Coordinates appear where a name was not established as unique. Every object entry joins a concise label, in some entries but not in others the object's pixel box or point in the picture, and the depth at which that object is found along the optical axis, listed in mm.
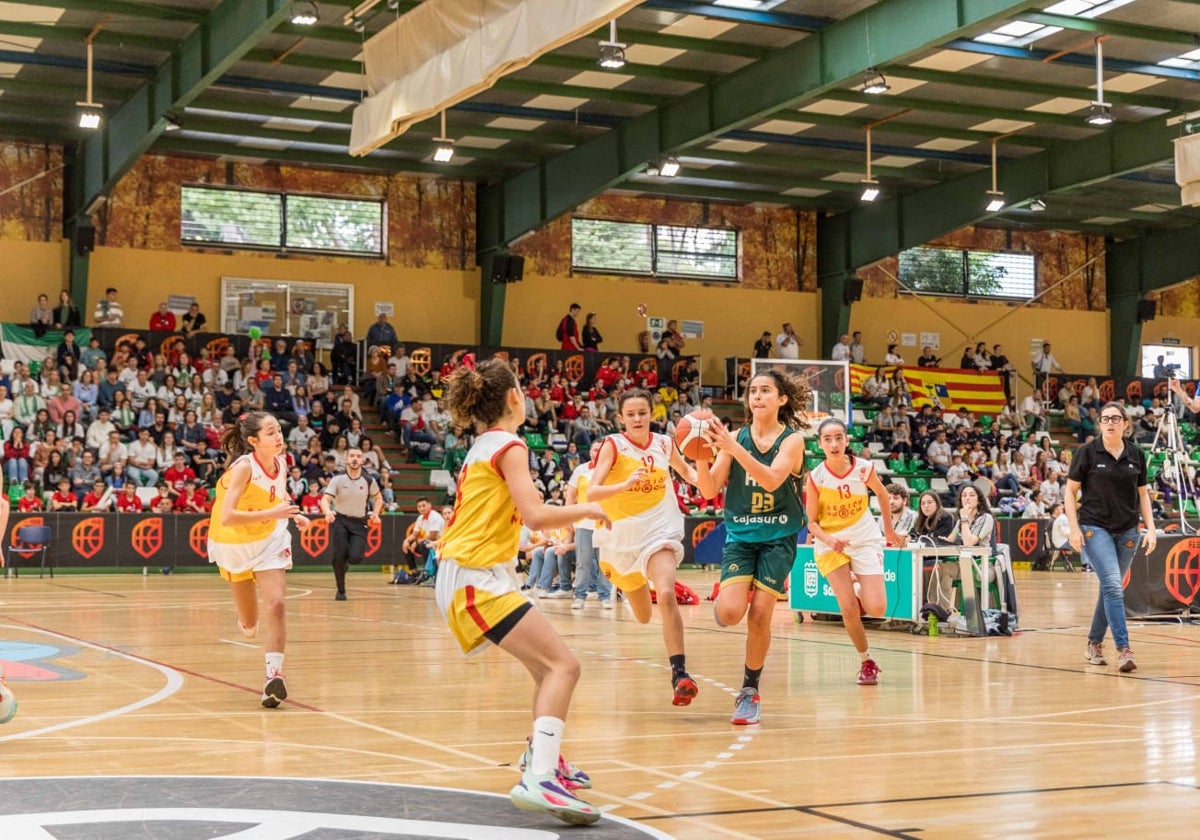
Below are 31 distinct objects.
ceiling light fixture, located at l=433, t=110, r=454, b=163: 22469
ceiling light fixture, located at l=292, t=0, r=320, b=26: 17766
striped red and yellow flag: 34969
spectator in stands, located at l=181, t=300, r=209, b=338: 28953
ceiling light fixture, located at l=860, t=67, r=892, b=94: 20578
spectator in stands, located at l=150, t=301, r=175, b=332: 28938
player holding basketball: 8133
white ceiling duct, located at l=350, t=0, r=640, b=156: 13364
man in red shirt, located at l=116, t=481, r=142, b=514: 23625
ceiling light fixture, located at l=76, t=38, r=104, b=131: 21375
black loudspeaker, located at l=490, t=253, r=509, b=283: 31906
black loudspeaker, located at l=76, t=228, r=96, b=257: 28578
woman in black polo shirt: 10570
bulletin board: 30625
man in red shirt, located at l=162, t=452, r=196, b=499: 24266
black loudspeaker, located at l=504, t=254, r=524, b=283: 31969
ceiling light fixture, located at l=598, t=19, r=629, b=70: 17773
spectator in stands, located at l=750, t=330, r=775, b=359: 33875
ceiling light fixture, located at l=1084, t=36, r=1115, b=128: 21297
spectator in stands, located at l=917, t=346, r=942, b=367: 35875
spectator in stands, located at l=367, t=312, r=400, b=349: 30547
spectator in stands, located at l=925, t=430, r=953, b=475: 31859
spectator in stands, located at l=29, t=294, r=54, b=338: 27250
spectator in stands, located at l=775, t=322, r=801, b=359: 34438
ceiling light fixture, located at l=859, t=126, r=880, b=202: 26609
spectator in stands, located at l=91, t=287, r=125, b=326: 28219
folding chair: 22312
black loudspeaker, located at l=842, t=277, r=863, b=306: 35188
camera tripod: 16516
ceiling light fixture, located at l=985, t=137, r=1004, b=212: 28548
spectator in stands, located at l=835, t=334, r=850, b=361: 34656
